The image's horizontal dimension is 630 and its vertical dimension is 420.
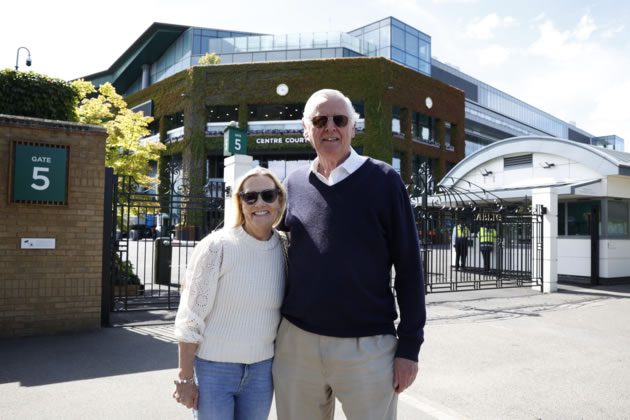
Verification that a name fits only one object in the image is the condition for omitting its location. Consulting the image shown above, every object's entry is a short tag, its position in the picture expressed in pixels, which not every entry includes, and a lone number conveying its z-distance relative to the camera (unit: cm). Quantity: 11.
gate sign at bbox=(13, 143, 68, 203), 624
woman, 213
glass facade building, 3881
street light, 1364
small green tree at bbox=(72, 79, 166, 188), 1343
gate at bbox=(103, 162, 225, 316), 699
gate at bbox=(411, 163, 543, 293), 1123
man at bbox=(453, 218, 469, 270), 1480
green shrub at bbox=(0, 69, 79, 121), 712
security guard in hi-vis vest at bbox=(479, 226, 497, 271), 1475
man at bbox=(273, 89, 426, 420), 213
